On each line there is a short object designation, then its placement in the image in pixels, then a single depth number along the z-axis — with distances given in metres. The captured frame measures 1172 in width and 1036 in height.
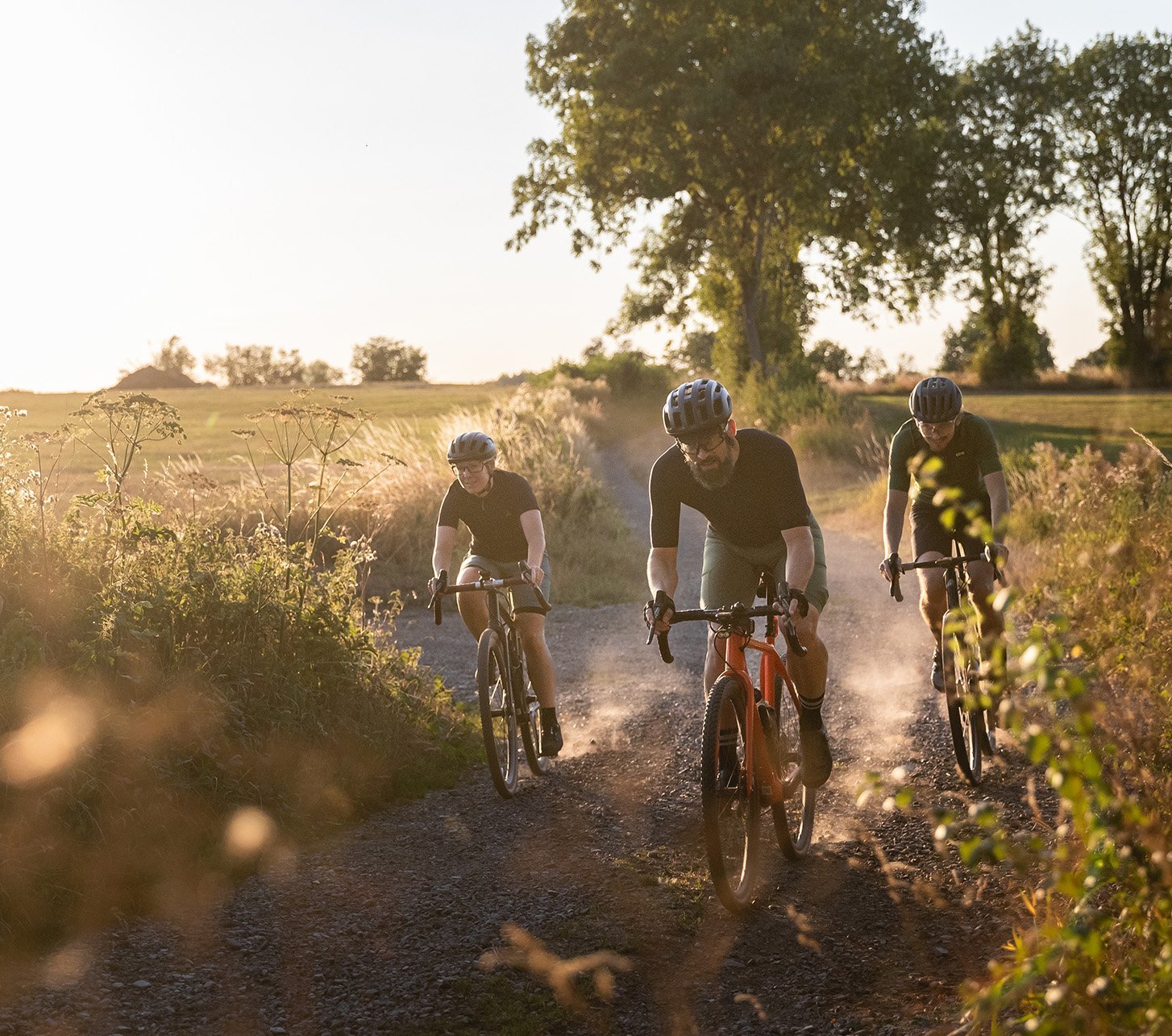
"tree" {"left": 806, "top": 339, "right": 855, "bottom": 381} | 103.81
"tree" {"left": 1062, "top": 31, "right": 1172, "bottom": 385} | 56.50
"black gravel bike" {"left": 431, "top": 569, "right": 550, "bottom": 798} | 7.40
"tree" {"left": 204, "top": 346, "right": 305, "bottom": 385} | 82.25
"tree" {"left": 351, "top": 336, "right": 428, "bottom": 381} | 89.06
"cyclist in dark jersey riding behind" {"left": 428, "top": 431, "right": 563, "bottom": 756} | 7.81
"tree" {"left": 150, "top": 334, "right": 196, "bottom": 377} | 74.21
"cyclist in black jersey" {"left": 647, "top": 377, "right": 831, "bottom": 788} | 5.71
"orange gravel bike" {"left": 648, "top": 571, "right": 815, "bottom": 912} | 5.20
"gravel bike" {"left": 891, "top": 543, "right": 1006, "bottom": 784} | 6.95
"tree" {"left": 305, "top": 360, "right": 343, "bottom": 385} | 79.06
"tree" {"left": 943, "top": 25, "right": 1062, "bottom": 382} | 56.72
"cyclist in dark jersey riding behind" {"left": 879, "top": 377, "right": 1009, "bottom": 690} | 7.08
